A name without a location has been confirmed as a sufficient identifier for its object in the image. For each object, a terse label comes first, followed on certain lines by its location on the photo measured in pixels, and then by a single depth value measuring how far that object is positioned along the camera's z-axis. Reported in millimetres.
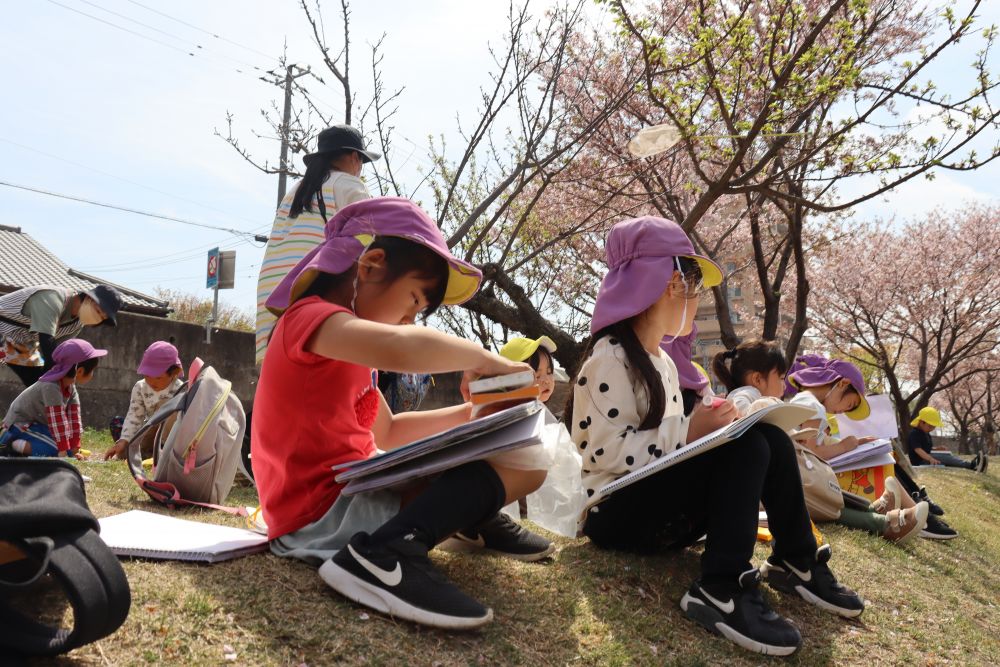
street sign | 13391
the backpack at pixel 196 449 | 3564
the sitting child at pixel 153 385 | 5762
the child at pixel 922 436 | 13086
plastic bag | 2850
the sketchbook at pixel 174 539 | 2039
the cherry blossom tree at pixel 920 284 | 17328
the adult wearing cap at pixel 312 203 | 3547
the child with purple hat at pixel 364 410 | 1783
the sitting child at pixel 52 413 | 5148
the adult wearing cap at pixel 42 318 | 5598
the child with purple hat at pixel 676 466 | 2197
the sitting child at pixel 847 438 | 4289
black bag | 1371
